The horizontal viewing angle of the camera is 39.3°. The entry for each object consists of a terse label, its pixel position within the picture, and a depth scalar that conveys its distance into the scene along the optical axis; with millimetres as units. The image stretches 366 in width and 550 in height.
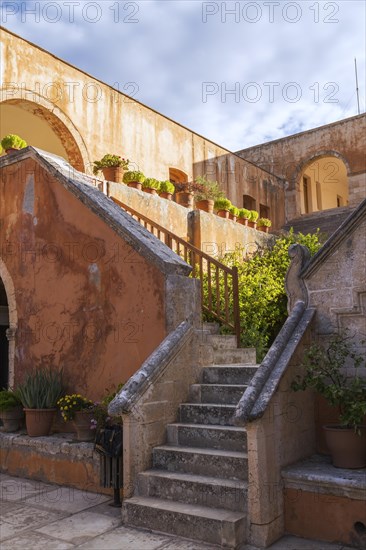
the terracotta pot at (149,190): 10148
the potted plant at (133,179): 9836
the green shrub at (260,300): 8383
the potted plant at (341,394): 4230
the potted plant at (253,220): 13167
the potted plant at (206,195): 11703
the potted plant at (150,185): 10109
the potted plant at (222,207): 11938
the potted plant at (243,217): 12745
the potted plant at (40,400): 6195
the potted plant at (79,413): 5734
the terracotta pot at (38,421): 6188
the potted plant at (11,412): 6539
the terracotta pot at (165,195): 10500
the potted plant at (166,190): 10391
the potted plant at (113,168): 9656
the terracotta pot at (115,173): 9664
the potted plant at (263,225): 13883
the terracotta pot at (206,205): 11656
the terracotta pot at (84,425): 5724
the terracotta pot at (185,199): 11492
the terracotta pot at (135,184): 9914
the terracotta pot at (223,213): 12039
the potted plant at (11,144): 8188
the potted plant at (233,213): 12255
